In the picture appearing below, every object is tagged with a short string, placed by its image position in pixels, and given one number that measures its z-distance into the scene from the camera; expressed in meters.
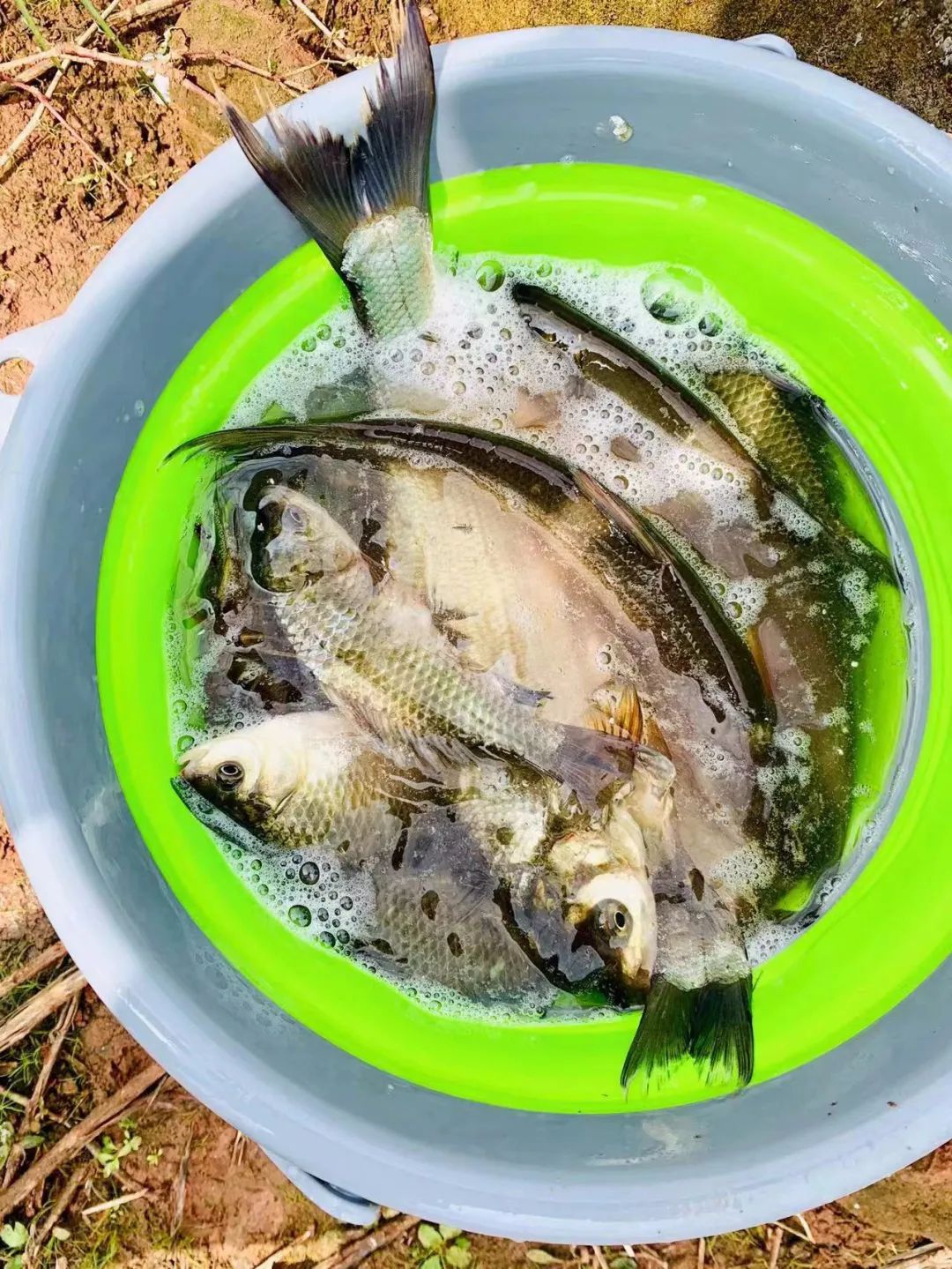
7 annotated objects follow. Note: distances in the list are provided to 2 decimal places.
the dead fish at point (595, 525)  0.31
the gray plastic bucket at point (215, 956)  0.26
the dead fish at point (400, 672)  0.30
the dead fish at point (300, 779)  0.29
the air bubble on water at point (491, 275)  0.32
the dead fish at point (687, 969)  0.30
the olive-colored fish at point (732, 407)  0.32
